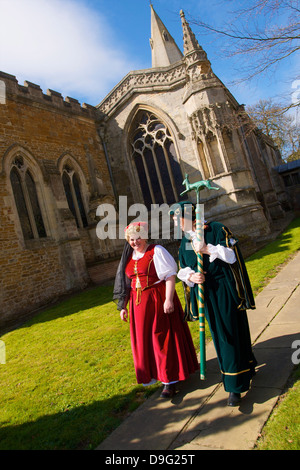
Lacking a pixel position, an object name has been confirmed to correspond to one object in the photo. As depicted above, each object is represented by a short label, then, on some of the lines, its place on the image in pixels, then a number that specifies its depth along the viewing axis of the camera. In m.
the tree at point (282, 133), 7.75
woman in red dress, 3.21
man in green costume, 2.78
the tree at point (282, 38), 6.29
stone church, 11.27
